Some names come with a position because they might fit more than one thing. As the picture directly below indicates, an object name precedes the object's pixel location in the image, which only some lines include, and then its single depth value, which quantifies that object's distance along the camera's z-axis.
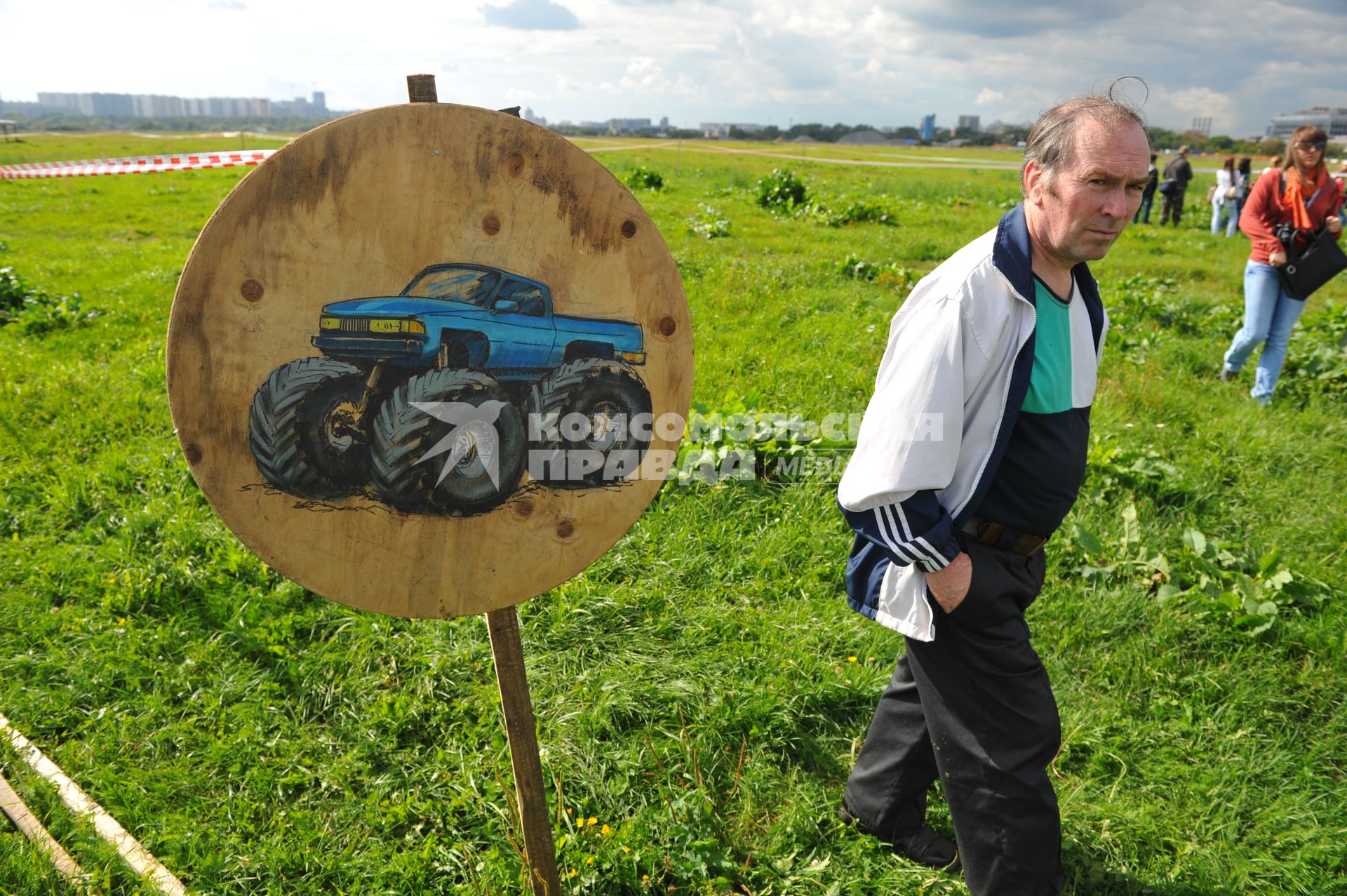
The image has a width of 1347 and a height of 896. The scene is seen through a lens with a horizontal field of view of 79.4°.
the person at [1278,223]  5.43
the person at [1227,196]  14.92
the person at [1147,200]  17.34
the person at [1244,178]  15.62
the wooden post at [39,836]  2.28
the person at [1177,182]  16.19
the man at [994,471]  1.86
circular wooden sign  1.59
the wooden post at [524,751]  1.96
